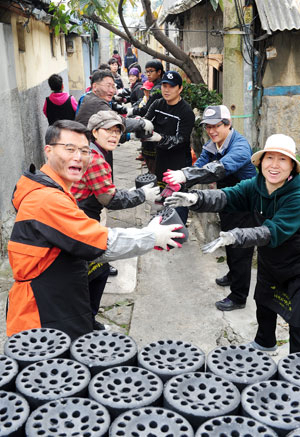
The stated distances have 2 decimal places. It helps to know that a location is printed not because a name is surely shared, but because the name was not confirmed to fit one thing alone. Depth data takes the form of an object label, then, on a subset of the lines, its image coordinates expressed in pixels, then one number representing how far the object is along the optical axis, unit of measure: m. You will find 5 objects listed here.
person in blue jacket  4.56
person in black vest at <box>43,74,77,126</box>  8.12
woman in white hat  3.30
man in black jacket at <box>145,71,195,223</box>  6.32
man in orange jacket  2.75
